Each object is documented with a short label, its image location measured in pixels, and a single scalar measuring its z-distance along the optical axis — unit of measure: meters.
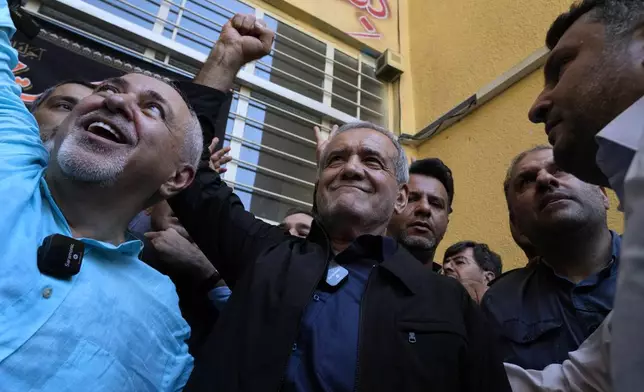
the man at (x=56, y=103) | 1.41
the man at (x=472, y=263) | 2.13
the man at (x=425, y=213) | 1.82
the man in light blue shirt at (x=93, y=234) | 0.75
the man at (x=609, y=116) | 0.43
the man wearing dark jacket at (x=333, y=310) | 0.91
